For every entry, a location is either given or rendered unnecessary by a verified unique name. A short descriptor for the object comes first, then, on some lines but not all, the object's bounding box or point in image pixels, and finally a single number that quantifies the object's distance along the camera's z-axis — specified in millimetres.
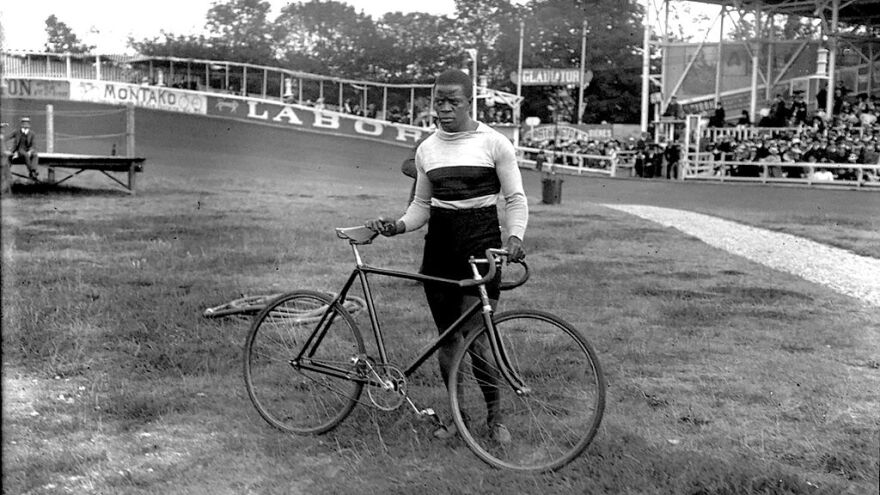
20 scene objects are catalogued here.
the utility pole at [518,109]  21662
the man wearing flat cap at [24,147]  16812
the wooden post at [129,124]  19145
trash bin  19312
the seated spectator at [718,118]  32281
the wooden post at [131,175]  17969
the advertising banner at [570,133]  32938
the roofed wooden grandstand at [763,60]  32625
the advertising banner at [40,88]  30838
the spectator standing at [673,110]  35222
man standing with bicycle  4602
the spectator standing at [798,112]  29859
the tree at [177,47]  22172
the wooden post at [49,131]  19562
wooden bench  17000
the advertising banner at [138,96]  30062
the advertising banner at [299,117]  29156
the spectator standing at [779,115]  30922
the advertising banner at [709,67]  35209
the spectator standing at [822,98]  31578
